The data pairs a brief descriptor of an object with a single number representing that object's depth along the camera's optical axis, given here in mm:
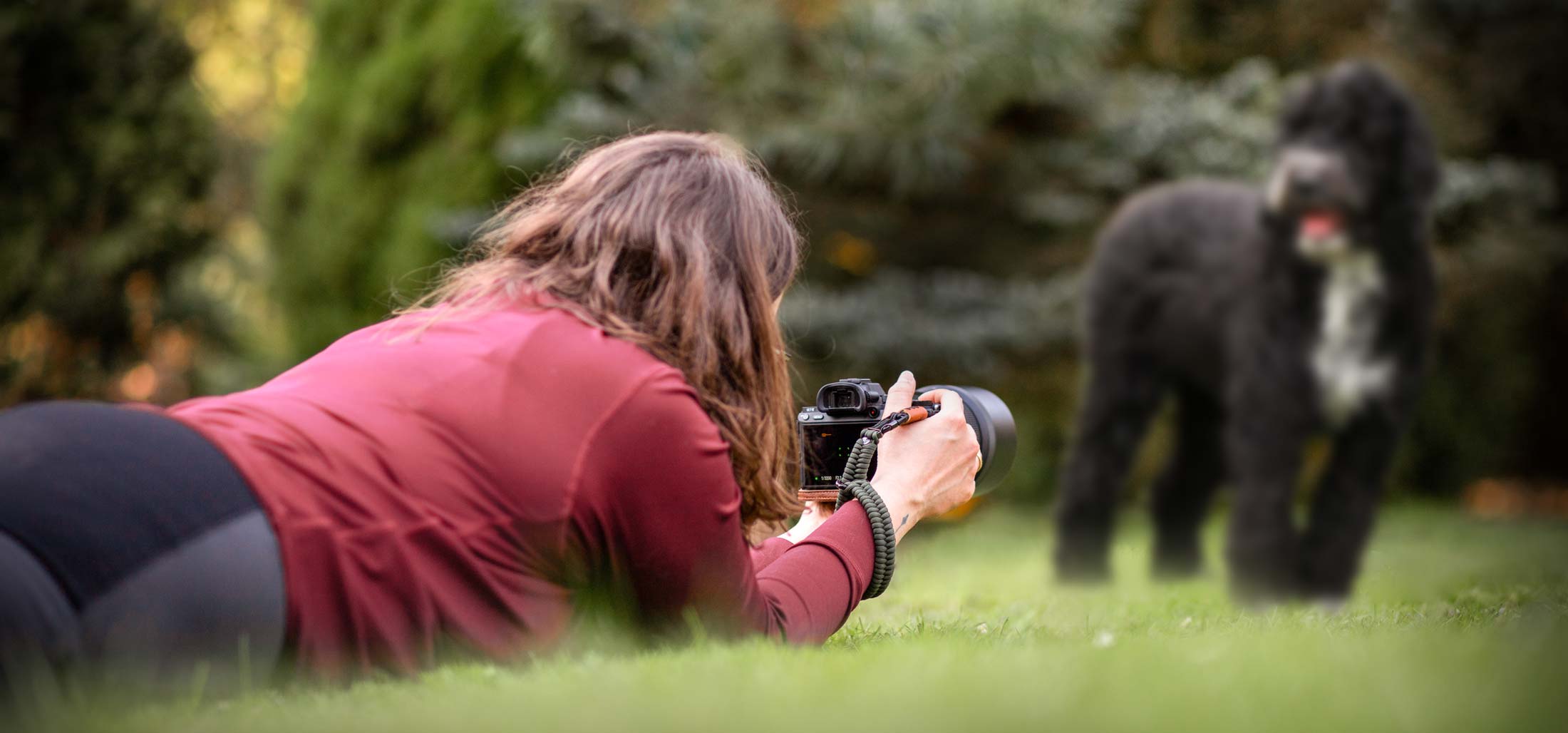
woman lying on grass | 3512
